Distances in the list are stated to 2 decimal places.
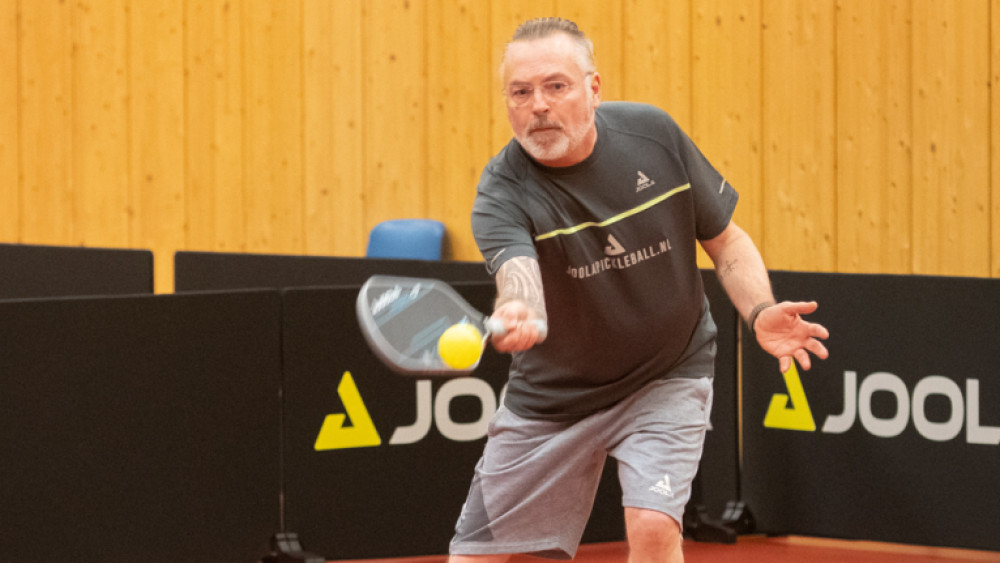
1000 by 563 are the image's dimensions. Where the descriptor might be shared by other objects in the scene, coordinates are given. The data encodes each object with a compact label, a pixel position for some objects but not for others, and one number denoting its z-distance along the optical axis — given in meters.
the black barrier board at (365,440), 10.47
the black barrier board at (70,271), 12.85
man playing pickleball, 6.17
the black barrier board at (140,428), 9.23
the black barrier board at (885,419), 10.50
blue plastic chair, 16.73
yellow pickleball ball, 4.95
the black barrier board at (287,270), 12.29
